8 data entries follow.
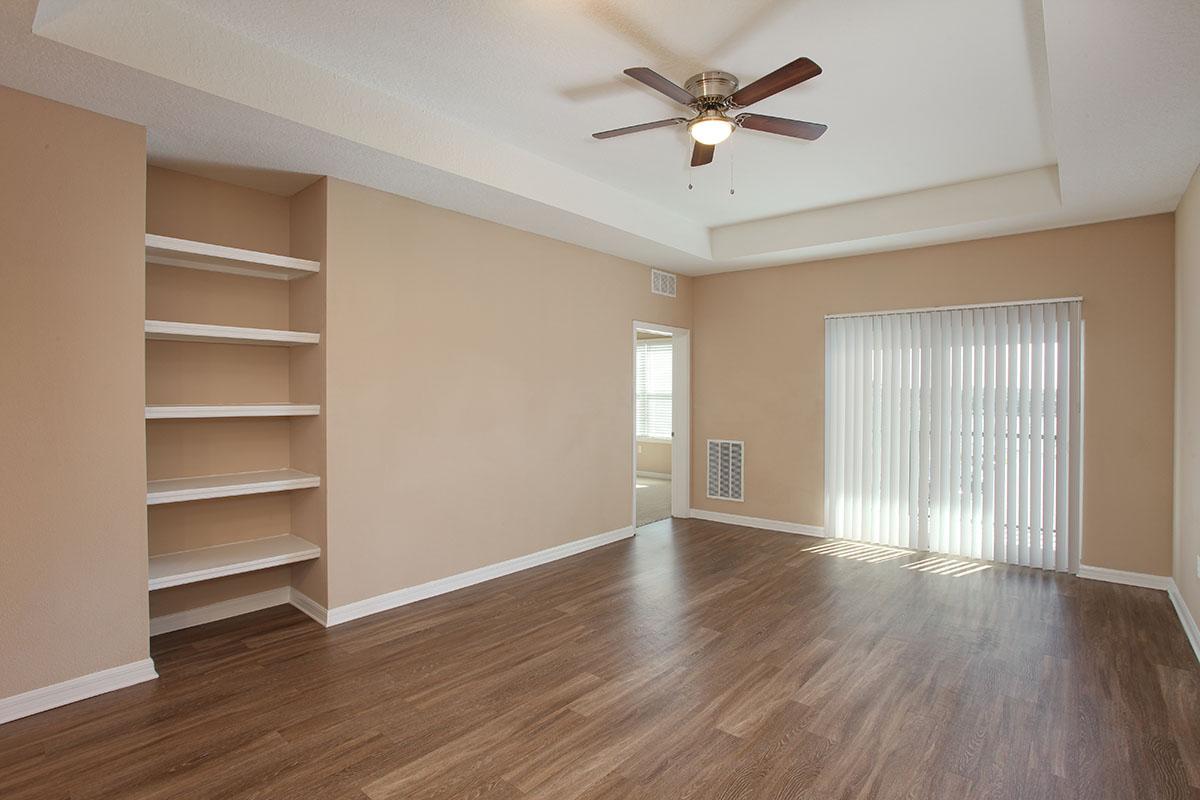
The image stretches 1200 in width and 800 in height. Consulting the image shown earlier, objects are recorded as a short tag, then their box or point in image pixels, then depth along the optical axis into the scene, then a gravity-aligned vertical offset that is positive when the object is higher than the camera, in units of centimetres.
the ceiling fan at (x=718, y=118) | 285 +138
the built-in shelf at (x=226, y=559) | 312 -92
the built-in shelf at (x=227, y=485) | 308 -49
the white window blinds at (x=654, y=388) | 967 +14
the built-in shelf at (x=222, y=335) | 302 +35
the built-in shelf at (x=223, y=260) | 307 +78
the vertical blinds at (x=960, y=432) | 463 -31
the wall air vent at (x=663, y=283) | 611 +118
